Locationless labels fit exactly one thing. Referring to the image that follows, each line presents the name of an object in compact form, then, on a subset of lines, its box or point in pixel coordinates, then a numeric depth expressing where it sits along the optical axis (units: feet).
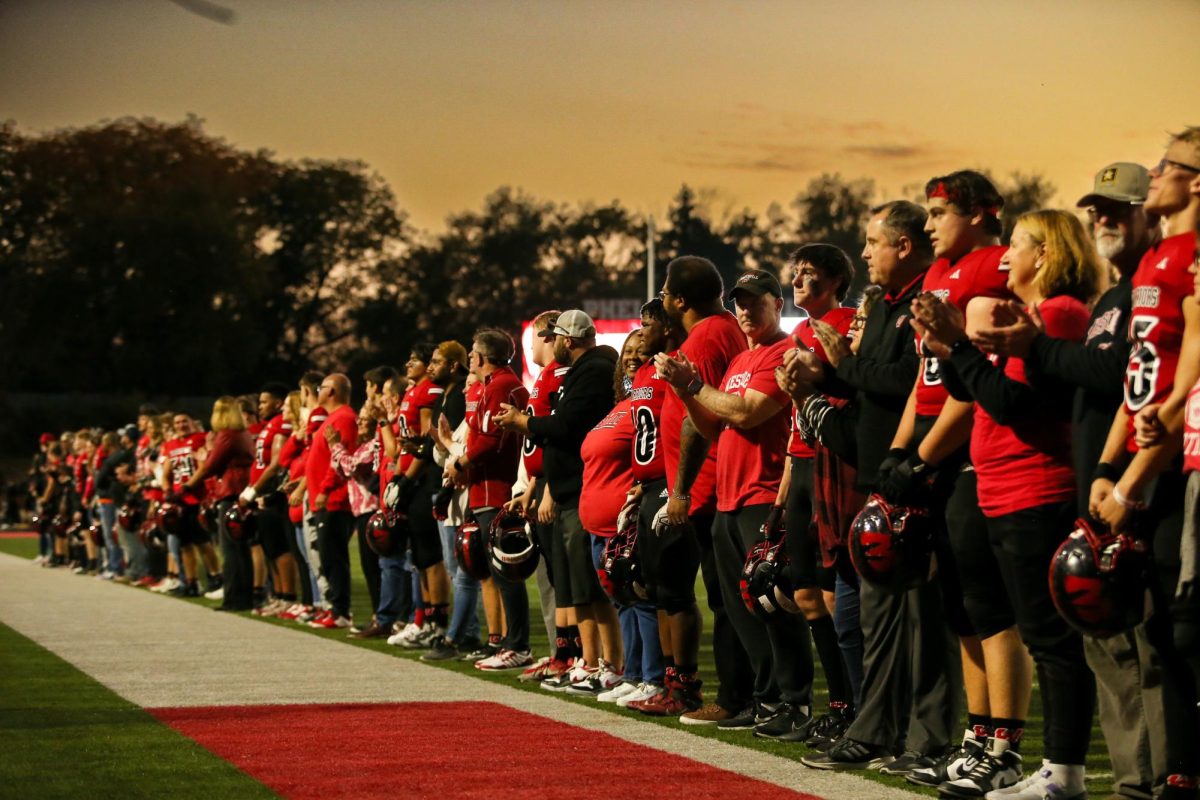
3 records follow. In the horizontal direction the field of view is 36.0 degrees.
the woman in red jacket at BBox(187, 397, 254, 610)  57.67
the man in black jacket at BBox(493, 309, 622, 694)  33.78
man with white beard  19.02
